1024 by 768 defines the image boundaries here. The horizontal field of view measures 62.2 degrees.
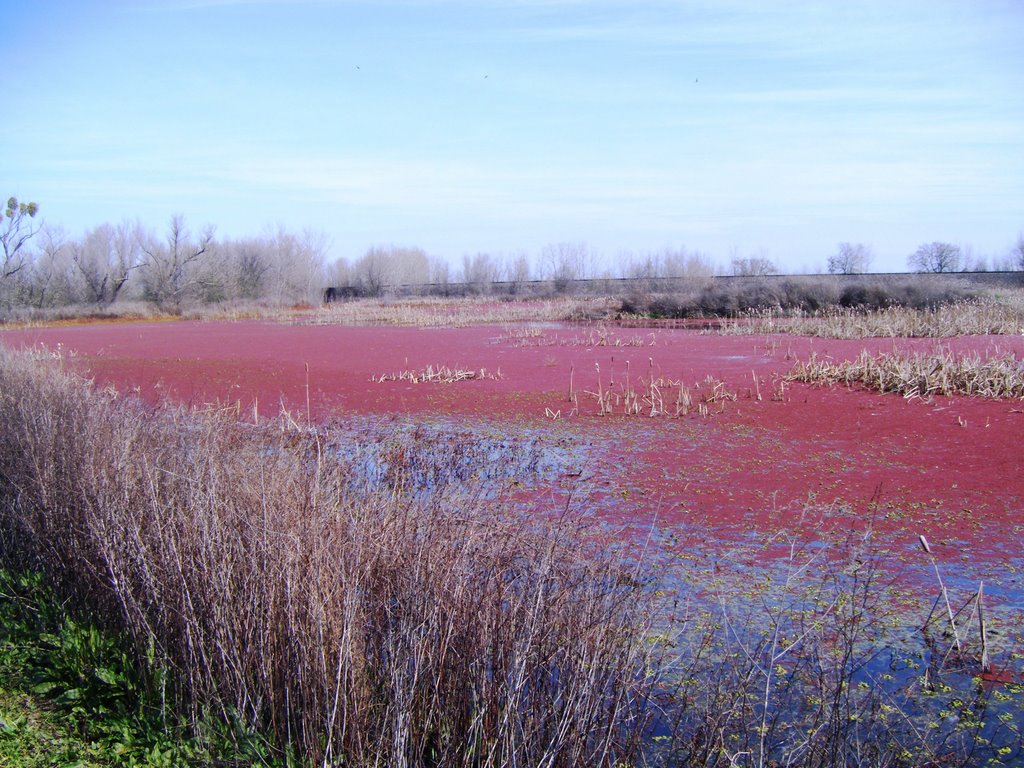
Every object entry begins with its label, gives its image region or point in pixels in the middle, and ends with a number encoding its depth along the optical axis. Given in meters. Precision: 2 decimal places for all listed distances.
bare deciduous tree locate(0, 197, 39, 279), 46.56
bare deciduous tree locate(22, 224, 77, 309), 52.09
